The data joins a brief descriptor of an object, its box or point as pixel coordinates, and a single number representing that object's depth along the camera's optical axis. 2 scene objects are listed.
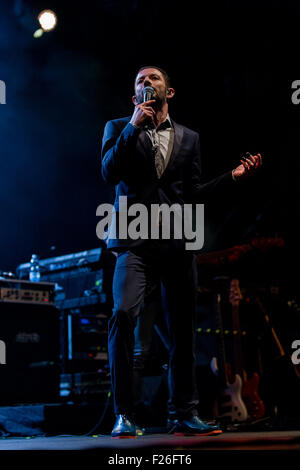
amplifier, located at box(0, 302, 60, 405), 4.90
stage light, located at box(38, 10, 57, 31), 6.30
